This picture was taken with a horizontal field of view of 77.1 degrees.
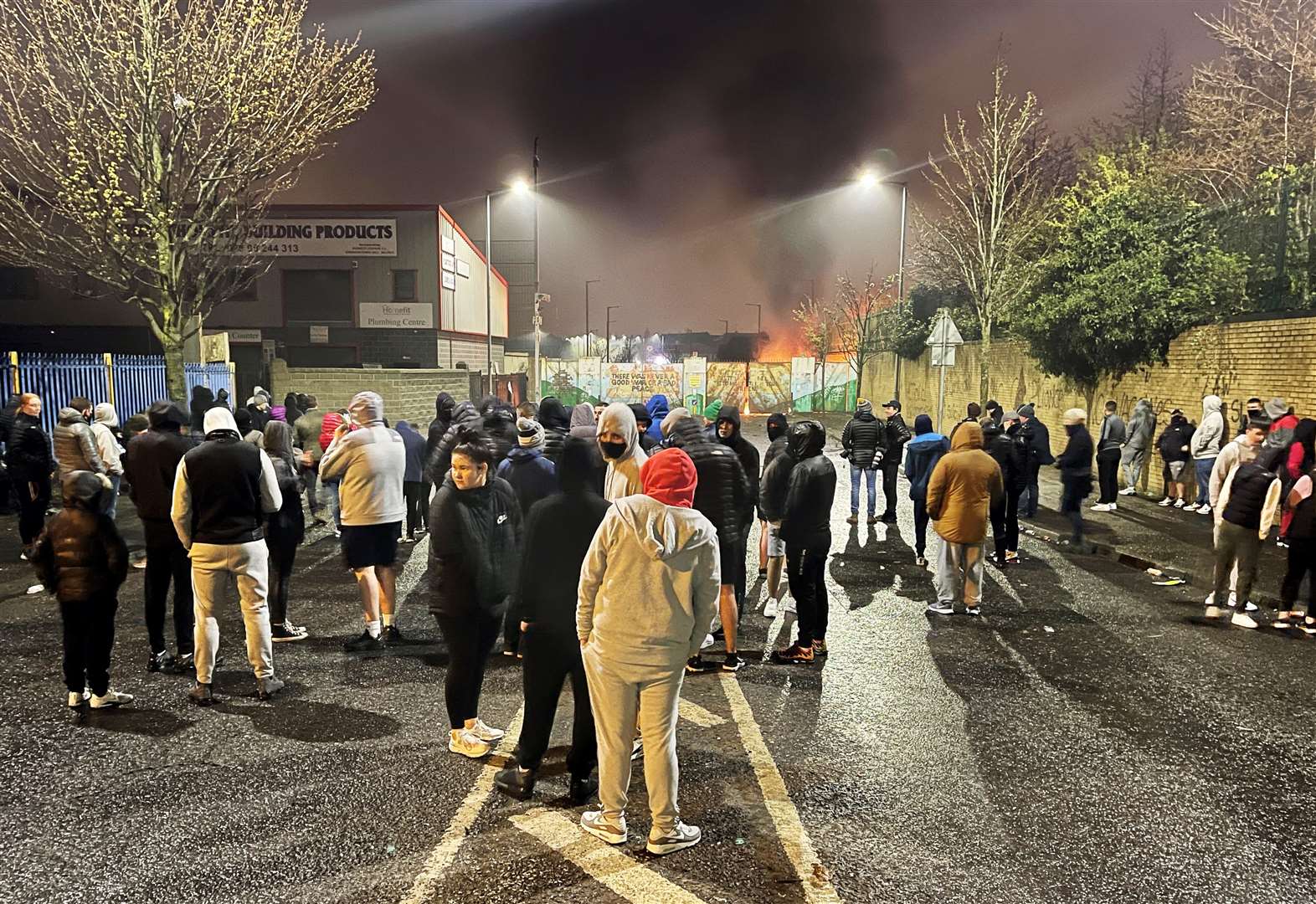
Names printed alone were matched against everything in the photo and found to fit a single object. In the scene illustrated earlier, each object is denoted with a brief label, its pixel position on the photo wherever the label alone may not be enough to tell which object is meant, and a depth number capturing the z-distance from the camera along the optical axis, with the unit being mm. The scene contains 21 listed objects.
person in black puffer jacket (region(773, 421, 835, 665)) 6293
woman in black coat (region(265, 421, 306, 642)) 6766
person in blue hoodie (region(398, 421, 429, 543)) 9875
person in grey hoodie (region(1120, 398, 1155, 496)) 14633
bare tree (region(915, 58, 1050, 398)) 22469
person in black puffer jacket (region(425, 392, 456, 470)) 9984
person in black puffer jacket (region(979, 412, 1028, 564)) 9938
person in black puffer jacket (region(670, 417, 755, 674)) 6059
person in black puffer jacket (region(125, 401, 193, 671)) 6117
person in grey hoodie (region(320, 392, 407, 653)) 6492
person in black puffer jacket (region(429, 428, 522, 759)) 4555
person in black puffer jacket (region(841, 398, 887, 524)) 11977
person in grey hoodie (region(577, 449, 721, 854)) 3629
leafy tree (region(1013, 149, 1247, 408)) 15102
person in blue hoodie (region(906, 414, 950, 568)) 9922
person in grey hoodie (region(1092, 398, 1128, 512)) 13453
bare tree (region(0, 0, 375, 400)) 14266
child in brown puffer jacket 5145
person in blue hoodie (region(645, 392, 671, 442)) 9641
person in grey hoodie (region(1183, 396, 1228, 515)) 12742
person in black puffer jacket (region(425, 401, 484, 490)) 7594
